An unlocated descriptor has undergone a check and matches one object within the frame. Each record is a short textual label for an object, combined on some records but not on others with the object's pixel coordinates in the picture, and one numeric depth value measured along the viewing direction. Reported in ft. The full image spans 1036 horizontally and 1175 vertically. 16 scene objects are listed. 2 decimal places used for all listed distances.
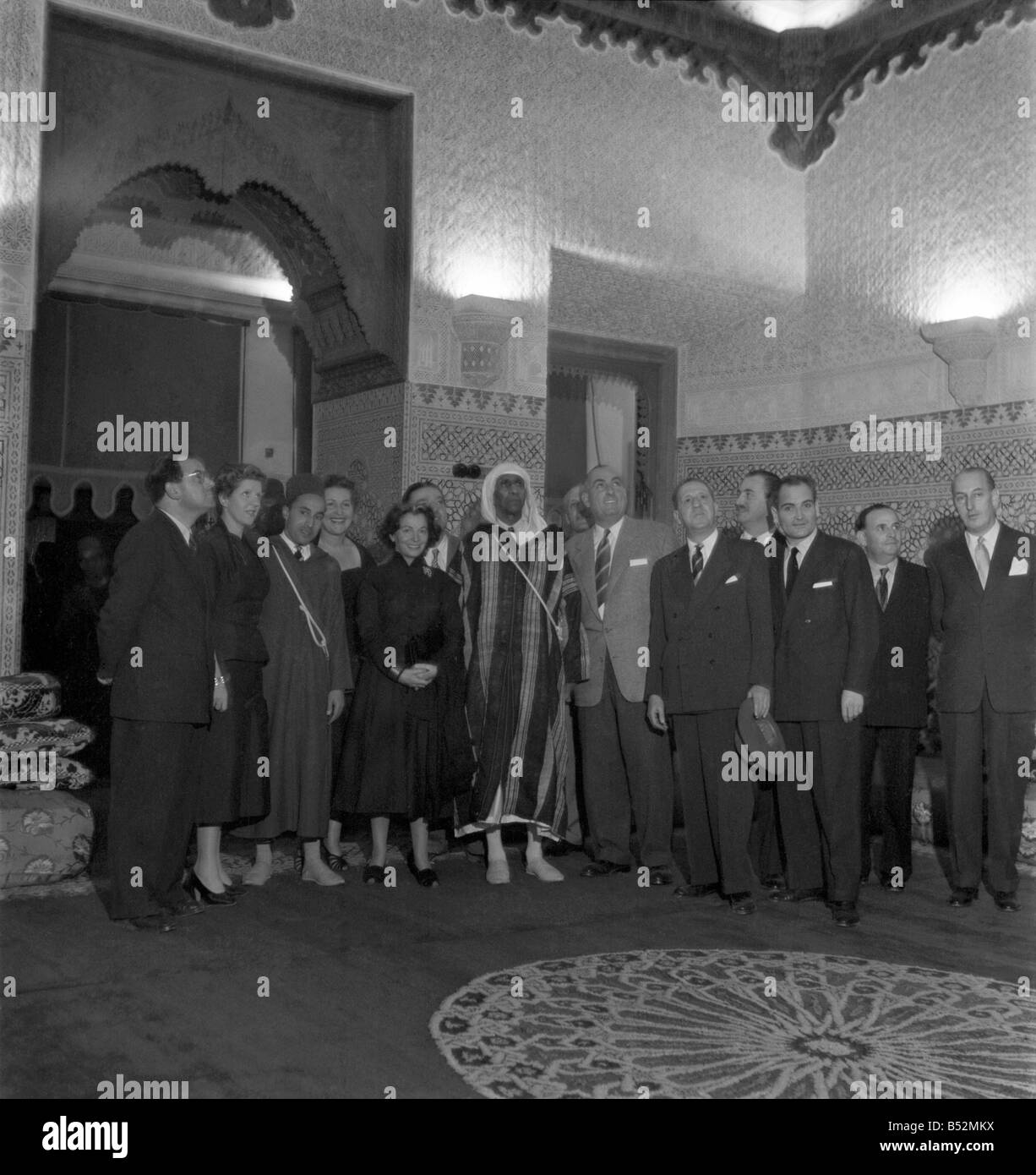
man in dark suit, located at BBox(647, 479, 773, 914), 15.34
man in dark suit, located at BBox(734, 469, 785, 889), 16.63
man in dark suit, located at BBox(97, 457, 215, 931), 13.67
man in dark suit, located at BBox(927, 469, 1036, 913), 15.65
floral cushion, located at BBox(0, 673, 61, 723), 16.40
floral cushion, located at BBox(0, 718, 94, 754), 16.16
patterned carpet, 9.39
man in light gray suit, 17.33
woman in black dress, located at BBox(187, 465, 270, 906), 14.85
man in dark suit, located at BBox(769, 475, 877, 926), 15.06
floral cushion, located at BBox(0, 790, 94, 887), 15.19
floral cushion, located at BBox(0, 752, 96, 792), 16.14
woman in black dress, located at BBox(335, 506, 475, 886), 16.22
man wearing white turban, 16.81
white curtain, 27.86
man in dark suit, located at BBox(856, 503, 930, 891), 16.93
